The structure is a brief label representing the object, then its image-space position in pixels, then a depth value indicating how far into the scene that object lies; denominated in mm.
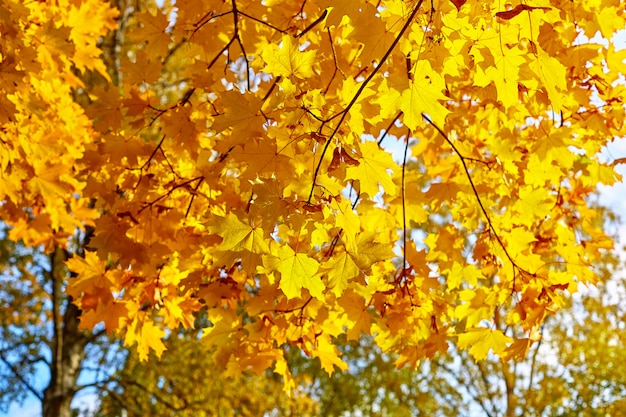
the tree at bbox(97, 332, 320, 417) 7953
